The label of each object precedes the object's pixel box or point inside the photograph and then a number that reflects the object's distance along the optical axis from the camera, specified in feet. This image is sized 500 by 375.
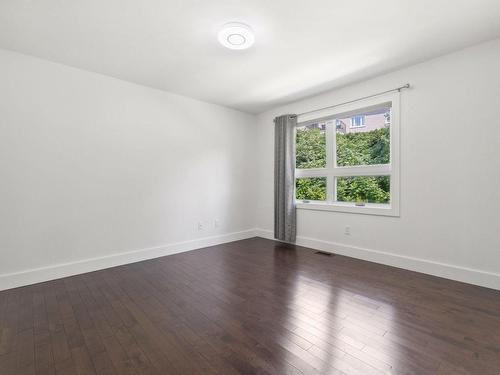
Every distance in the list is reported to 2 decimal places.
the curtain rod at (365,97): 9.59
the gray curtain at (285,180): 13.53
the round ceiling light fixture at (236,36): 6.93
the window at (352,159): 10.32
